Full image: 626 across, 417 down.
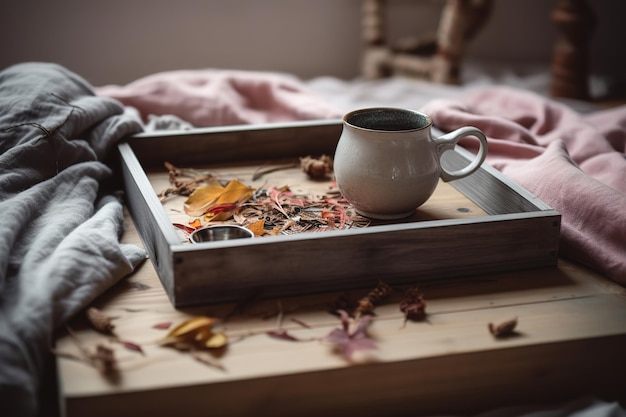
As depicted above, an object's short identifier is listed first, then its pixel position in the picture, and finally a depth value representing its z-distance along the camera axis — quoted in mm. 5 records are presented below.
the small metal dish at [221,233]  908
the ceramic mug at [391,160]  933
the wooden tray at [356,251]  799
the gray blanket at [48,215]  725
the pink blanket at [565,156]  932
